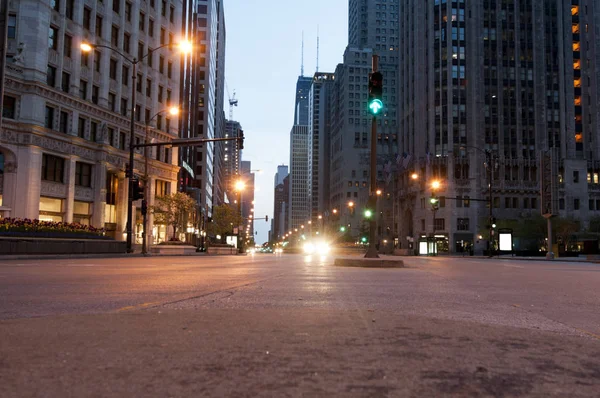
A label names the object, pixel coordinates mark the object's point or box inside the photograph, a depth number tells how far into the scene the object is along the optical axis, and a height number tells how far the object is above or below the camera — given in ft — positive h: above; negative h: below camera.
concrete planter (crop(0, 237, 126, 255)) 85.76 -2.38
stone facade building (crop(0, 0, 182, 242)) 140.36 +39.00
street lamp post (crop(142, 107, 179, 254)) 119.96 +5.16
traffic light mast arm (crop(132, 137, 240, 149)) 100.49 +18.34
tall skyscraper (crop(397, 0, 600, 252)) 313.53 +83.66
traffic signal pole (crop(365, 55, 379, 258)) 65.21 +5.46
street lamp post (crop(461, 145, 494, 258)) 195.00 +3.67
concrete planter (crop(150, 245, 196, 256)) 144.77 -4.27
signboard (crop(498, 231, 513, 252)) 211.61 -0.19
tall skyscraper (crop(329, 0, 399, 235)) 570.05 +145.33
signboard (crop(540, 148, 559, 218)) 166.71 +18.75
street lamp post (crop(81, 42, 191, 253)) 106.73 +12.43
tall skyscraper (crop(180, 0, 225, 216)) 309.42 +100.24
